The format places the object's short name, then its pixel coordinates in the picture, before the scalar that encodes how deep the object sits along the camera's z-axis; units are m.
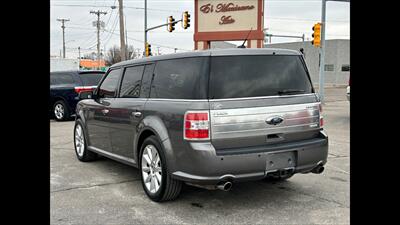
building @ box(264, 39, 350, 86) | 45.28
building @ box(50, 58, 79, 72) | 31.51
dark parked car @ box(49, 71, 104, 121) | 12.95
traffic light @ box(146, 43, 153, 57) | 28.30
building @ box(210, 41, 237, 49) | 35.84
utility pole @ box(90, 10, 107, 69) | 67.19
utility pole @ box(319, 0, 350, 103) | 18.19
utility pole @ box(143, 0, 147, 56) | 28.55
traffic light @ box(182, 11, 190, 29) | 23.61
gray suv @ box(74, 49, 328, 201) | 3.87
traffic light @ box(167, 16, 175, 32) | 25.23
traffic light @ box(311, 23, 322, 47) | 17.53
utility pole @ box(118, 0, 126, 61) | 27.72
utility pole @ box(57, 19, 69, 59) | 83.05
